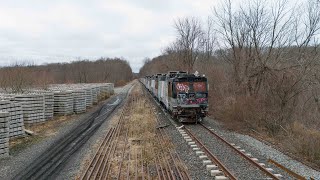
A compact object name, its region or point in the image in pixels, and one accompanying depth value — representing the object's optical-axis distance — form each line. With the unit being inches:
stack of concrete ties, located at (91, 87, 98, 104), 1348.9
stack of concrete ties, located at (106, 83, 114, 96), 1976.5
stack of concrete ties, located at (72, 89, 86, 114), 1000.5
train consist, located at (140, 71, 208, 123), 713.6
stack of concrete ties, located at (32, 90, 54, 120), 823.1
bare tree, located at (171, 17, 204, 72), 1865.8
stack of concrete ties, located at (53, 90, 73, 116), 925.8
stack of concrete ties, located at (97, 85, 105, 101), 1565.0
